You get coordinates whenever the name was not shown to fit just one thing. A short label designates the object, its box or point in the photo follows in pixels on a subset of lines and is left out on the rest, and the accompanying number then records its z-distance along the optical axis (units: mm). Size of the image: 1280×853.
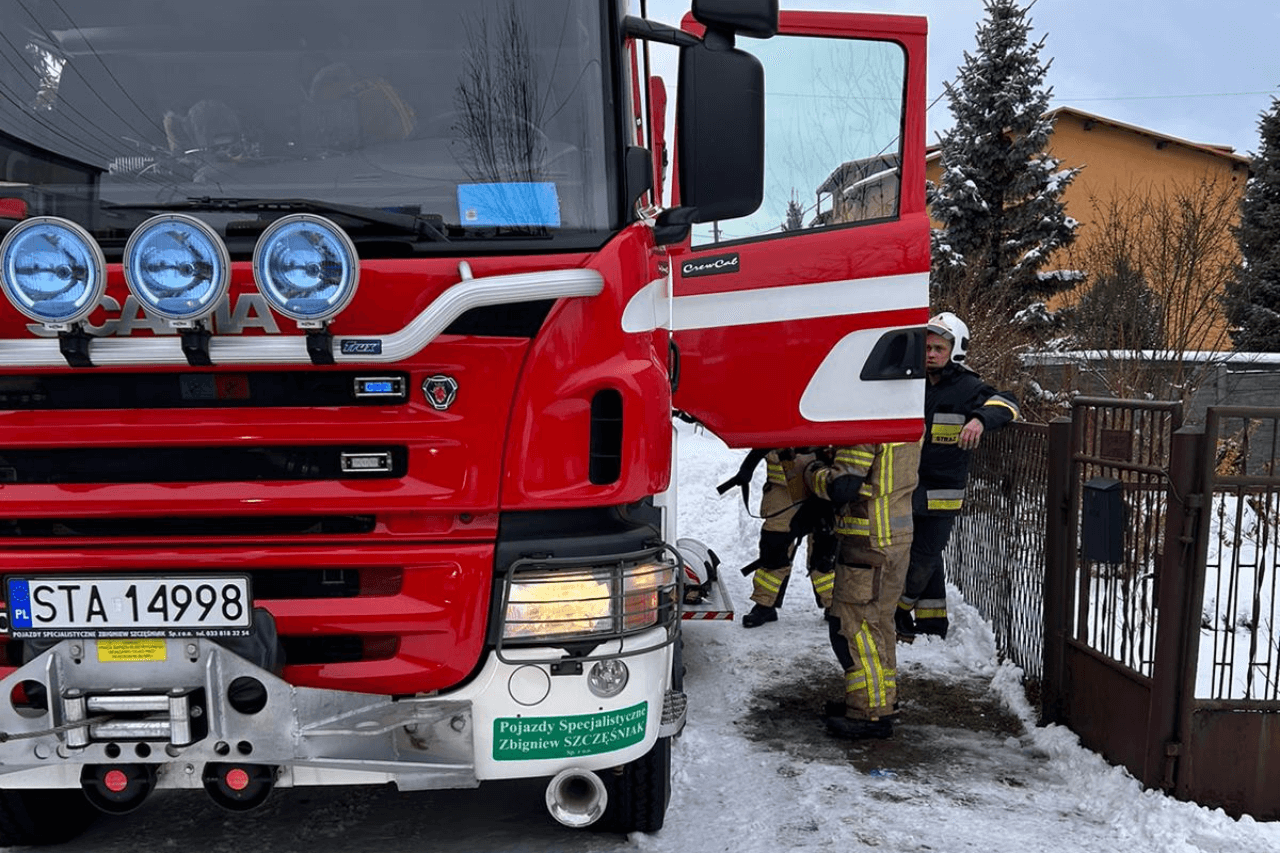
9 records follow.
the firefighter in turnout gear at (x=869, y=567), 4398
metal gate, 3502
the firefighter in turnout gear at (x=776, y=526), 5938
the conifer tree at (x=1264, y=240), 23688
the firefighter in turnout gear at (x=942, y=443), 5695
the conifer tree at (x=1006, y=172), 21281
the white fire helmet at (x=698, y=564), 5172
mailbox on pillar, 3820
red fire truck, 2488
